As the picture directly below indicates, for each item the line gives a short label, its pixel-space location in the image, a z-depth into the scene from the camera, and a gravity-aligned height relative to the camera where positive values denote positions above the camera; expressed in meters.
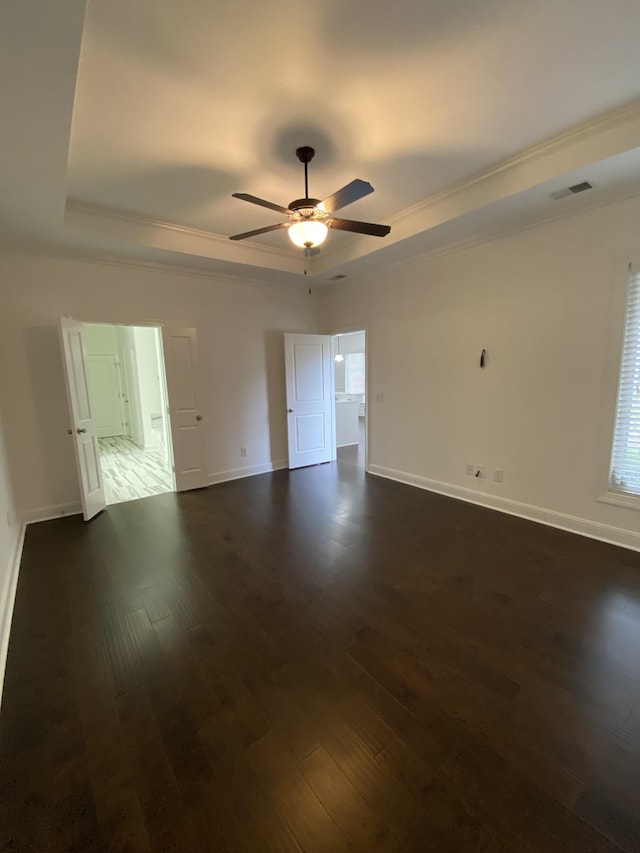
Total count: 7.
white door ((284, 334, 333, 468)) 5.53 -0.43
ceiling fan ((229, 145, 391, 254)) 2.36 +1.08
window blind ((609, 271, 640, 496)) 2.88 -0.41
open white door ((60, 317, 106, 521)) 3.61 -0.47
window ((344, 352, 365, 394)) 11.17 -0.08
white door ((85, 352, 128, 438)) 8.23 -0.39
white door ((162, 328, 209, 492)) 4.55 -0.44
